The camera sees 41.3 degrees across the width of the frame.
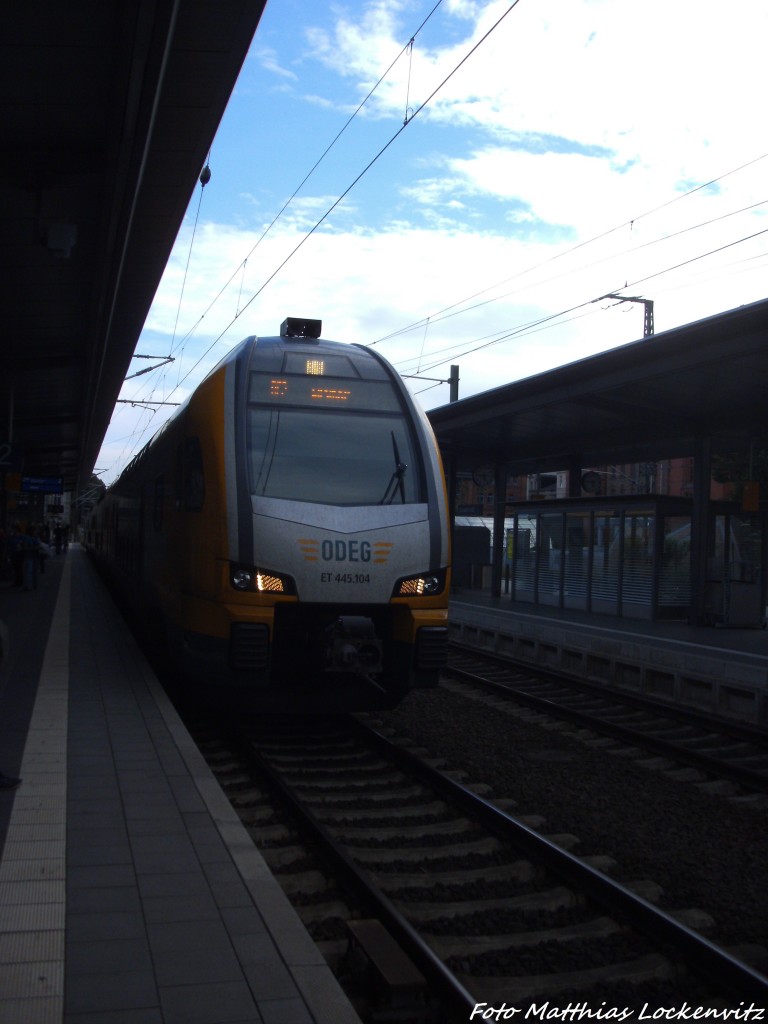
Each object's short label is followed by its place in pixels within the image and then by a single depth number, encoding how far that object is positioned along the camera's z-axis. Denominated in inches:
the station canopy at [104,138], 296.7
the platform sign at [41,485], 1453.0
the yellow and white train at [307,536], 301.9
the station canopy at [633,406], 522.9
